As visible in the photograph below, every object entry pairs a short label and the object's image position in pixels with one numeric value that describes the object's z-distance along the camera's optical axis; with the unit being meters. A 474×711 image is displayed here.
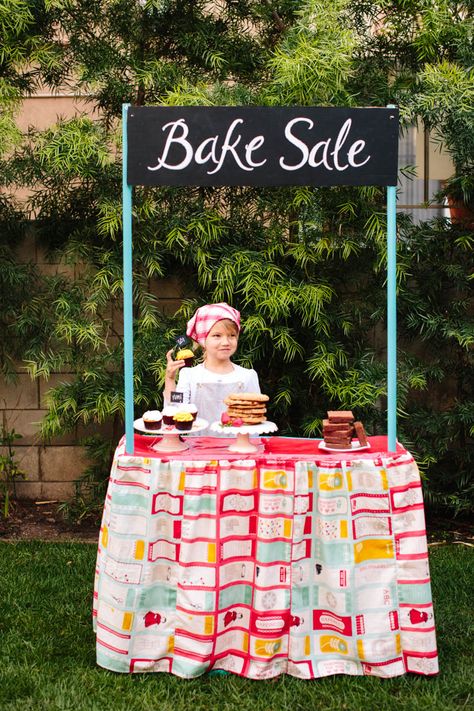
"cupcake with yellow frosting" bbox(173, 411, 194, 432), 3.37
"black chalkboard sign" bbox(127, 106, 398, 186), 3.19
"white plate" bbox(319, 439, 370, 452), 3.37
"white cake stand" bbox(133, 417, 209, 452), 3.39
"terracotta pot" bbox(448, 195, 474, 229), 5.28
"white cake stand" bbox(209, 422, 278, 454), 3.30
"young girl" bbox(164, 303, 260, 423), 3.86
